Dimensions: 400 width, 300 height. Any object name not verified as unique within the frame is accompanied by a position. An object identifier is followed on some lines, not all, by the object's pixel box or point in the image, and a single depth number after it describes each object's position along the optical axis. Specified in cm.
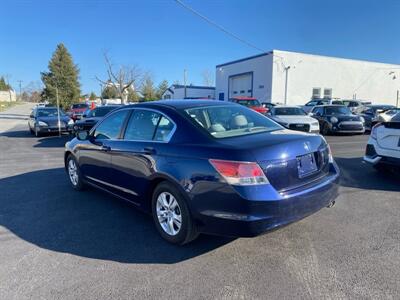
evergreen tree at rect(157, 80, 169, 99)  7931
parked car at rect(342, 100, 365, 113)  2048
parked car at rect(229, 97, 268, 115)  1859
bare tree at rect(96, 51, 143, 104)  5293
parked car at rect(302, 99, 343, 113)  2209
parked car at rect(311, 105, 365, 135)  1435
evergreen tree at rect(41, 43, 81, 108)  4788
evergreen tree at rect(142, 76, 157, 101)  6341
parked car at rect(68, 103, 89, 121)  2551
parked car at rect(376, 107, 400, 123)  1532
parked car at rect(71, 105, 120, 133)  1253
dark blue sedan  287
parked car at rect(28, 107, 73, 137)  1484
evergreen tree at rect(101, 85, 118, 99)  6843
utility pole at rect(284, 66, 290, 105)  2888
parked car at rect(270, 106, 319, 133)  1251
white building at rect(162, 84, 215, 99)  4948
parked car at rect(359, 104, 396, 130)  1608
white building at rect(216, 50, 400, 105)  2884
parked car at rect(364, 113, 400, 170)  556
